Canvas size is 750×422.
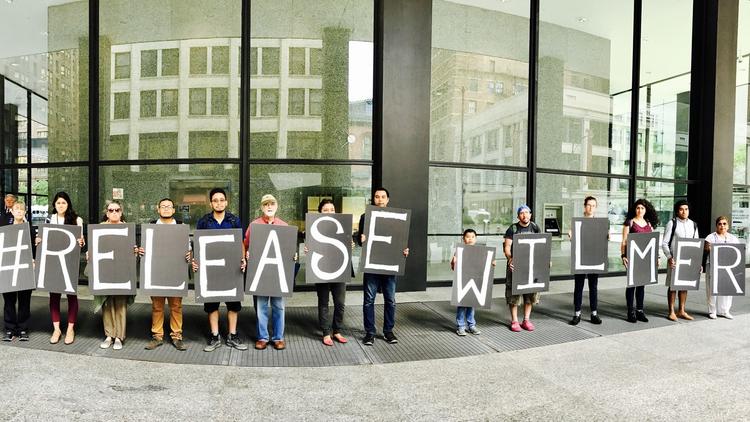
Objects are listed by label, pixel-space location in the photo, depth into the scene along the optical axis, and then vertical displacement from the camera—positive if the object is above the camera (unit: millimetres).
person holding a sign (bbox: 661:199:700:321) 6926 -598
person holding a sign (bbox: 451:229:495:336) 5883 -1644
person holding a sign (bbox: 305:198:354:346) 5477 -1405
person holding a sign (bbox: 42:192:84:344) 5309 -1301
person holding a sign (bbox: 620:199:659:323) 6664 -440
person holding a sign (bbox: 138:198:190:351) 5113 -1462
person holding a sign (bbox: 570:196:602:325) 6477 -1387
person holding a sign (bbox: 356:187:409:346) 5445 -1319
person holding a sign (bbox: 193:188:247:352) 5121 -897
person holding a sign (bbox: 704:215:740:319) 7050 -1414
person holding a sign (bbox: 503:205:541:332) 6114 -1107
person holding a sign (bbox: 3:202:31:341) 5324 -1535
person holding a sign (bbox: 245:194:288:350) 5195 -1436
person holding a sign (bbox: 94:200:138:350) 5133 -1436
